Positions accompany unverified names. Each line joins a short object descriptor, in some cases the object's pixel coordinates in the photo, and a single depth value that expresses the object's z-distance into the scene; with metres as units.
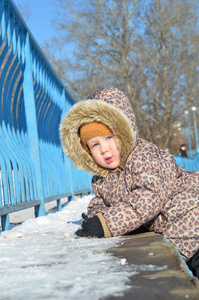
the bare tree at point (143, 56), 23.47
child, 2.26
